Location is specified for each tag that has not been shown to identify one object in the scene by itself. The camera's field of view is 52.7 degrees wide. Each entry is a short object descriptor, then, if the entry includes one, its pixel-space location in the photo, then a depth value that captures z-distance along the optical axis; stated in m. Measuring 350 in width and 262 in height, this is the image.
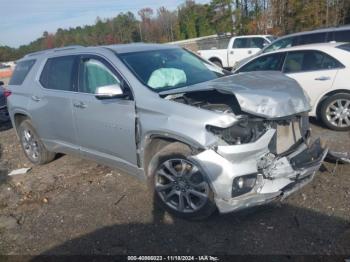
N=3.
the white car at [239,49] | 16.88
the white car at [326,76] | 6.15
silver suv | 3.35
